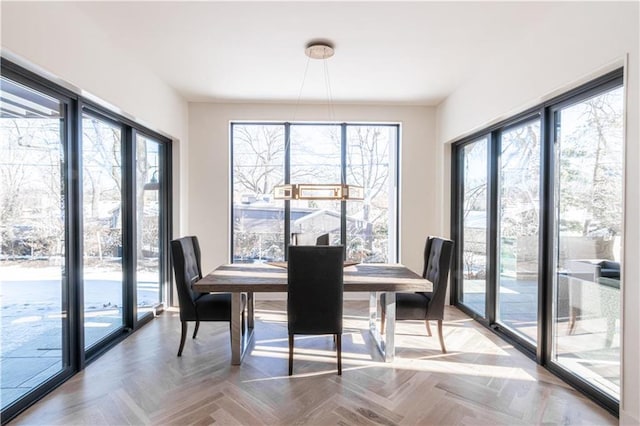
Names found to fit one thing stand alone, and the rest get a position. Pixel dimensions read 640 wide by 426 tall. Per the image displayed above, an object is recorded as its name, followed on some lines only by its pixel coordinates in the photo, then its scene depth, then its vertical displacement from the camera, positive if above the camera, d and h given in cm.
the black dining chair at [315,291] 281 -65
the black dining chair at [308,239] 374 -33
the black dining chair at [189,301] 317 -83
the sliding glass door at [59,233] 236 -20
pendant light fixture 319 +18
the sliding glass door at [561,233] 245 -20
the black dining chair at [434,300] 323 -83
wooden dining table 294 -63
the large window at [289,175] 524 +50
